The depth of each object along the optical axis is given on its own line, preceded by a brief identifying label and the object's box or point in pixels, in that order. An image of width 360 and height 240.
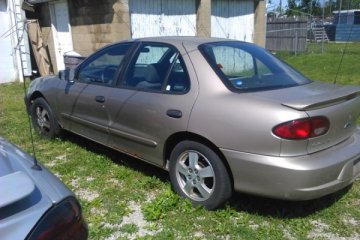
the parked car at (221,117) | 2.98
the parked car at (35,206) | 1.46
